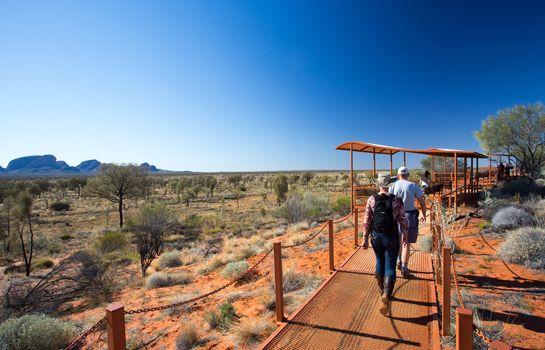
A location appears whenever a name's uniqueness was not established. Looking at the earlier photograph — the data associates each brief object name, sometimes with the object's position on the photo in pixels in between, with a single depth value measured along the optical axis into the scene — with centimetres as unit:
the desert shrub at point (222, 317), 519
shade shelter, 1239
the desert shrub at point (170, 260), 1220
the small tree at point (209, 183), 4238
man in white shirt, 488
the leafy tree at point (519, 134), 2233
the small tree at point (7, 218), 1579
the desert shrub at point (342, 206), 1819
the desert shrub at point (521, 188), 1493
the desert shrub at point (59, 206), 3259
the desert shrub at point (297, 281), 654
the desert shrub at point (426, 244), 749
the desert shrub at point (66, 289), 741
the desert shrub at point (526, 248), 641
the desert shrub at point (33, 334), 510
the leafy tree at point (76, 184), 5293
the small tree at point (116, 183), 2609
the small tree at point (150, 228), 1275
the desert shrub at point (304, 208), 1801
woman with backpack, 391
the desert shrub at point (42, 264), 1344
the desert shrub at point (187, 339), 475
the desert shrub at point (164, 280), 934
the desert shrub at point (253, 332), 434
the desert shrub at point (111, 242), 1438
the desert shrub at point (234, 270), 898
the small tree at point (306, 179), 4935
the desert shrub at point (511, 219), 887
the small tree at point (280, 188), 2942
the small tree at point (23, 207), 1555
